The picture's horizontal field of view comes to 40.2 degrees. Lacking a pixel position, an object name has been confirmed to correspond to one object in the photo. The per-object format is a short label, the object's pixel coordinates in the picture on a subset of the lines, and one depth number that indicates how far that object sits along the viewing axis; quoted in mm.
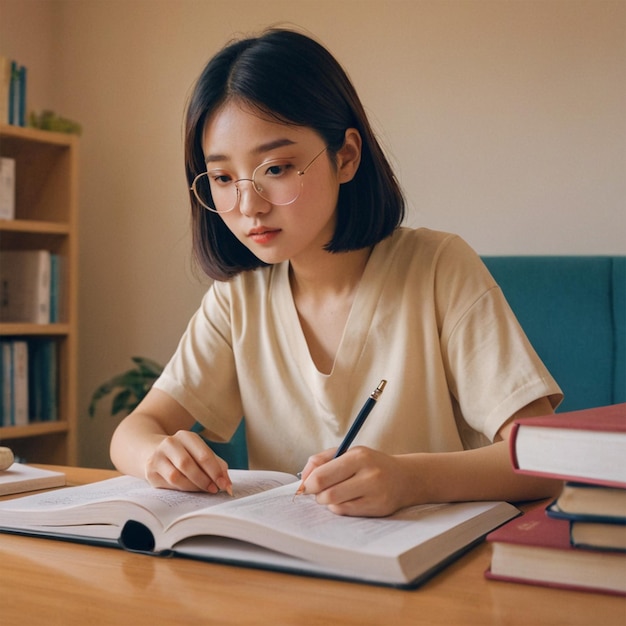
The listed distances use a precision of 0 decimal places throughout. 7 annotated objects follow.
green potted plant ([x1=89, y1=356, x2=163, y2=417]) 2930
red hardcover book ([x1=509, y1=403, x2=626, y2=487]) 653
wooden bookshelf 3008
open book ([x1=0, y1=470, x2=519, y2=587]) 717
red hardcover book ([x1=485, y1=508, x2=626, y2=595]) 669
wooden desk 639
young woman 1239
